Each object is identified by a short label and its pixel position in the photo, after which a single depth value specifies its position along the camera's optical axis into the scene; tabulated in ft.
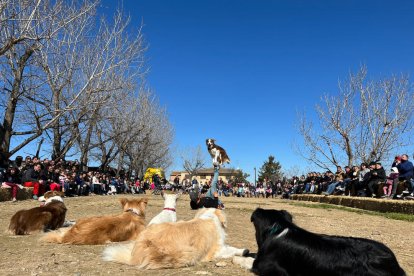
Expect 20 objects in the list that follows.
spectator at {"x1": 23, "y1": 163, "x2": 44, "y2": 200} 55.93
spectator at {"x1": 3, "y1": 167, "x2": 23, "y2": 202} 52.13
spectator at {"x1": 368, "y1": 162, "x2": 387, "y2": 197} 59.21
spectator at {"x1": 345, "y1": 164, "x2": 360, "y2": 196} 68.52
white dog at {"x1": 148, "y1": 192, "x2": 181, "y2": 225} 20.34
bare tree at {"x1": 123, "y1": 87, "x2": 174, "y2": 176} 135.23
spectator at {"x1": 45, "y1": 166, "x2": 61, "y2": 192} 58.97
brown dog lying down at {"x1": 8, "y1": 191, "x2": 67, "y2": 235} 23.49
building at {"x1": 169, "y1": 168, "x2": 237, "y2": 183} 370.32
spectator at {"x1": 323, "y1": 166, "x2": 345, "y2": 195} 76.95
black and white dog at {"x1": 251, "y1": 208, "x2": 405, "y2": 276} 11.91
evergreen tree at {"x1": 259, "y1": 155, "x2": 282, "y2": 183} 291.07
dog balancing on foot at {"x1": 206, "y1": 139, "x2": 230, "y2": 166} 35.73
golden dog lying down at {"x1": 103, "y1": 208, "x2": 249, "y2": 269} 14.76
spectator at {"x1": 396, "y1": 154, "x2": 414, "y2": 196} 51.16
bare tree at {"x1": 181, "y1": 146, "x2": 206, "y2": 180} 266.94
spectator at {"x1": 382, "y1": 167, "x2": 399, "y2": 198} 53.47
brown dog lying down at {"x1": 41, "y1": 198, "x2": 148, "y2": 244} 19.98
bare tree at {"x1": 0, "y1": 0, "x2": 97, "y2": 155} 52.60
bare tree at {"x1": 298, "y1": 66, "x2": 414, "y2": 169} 95.25
